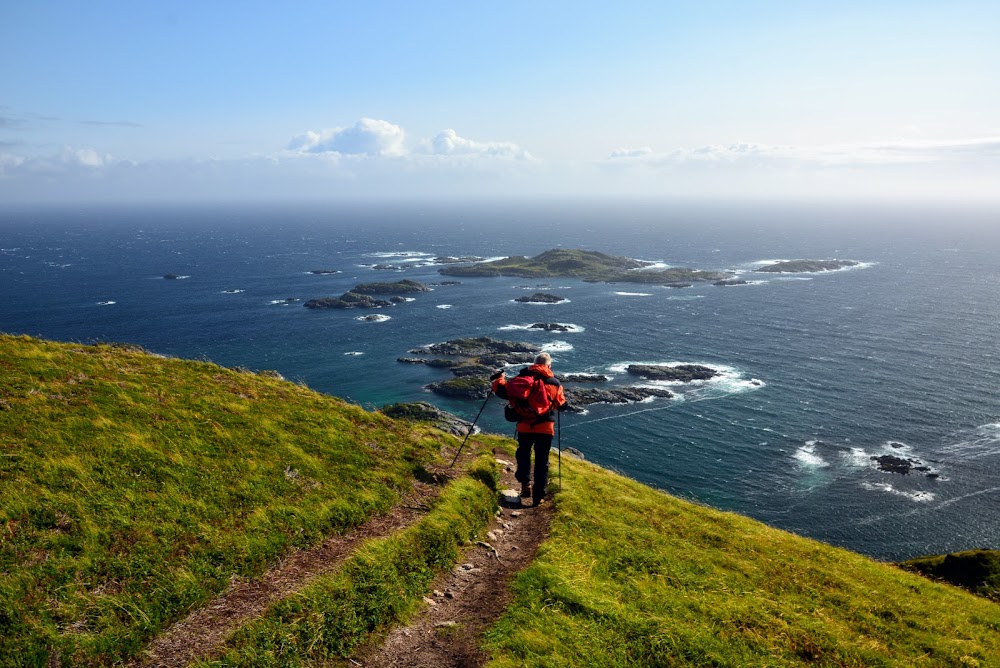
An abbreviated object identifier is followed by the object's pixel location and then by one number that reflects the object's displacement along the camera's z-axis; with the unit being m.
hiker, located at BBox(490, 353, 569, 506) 13.41
